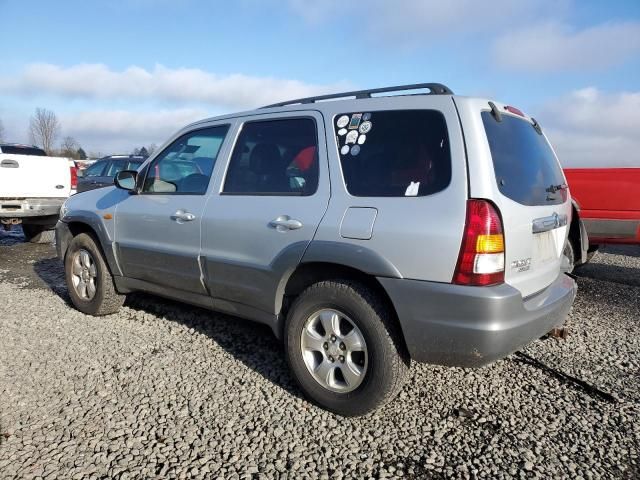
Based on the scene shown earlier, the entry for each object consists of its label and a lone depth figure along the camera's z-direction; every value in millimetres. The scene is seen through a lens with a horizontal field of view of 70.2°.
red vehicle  5293
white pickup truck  7410
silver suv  2291
